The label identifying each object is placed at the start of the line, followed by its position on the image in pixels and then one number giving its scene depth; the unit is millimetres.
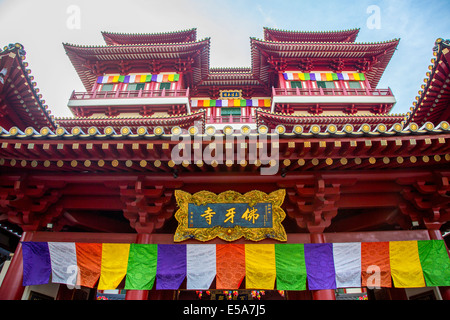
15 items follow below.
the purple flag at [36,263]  5520
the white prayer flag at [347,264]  5566
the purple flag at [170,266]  5570
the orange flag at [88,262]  5621
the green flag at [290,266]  5508
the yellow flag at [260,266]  5539
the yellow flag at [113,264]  5562
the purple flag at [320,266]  5496
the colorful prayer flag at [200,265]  5555
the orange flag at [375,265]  5633
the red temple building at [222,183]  5117
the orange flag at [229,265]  5578
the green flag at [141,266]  5473
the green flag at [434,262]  5480
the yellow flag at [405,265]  5562
